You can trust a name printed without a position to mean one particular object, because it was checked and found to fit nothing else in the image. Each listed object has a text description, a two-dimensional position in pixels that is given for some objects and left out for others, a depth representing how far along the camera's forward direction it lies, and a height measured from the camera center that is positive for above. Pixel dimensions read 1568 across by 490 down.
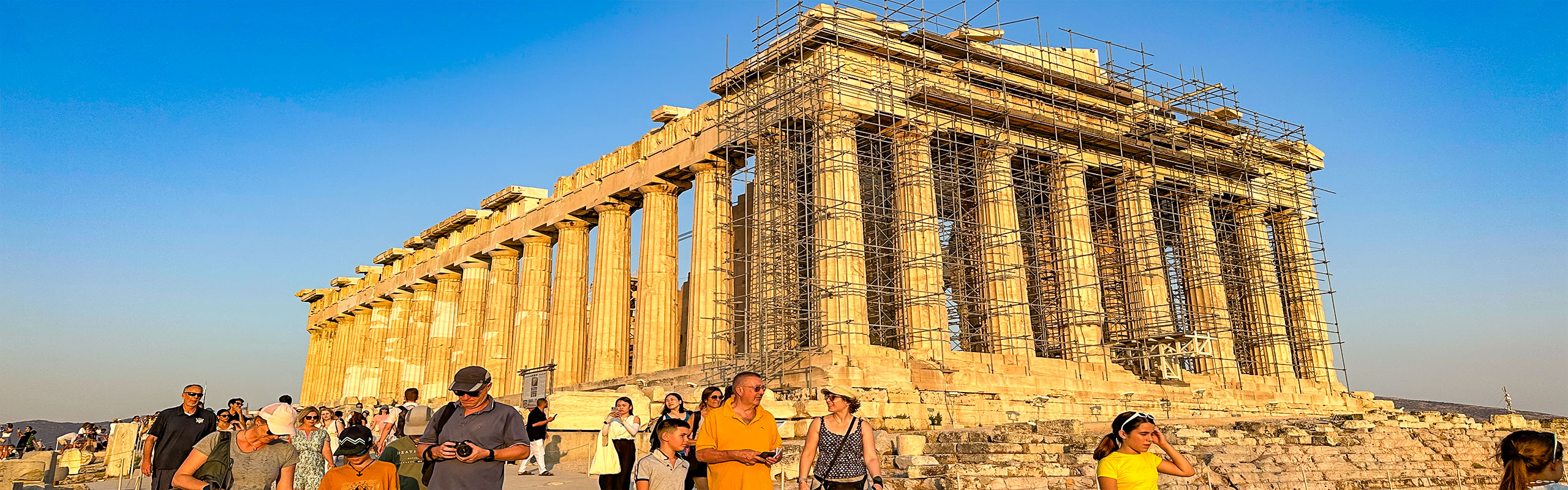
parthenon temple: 24.98 +6.24
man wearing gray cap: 5.68 +0.16
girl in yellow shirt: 5.88 -0.01
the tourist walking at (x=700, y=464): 8.17 +0.02
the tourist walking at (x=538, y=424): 12.17 +0.47
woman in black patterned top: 7.22 +0.05
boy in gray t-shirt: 6.96 -0.02
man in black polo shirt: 9.21 +0.32
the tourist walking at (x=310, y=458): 7.28 +0.08
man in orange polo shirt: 6.30 +0.11
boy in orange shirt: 6.08 +0.00
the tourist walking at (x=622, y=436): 10.35 +0.27
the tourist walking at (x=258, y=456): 6.61 +0.08
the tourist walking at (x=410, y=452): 6.84 +0.10
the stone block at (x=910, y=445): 13.97 +0.18
